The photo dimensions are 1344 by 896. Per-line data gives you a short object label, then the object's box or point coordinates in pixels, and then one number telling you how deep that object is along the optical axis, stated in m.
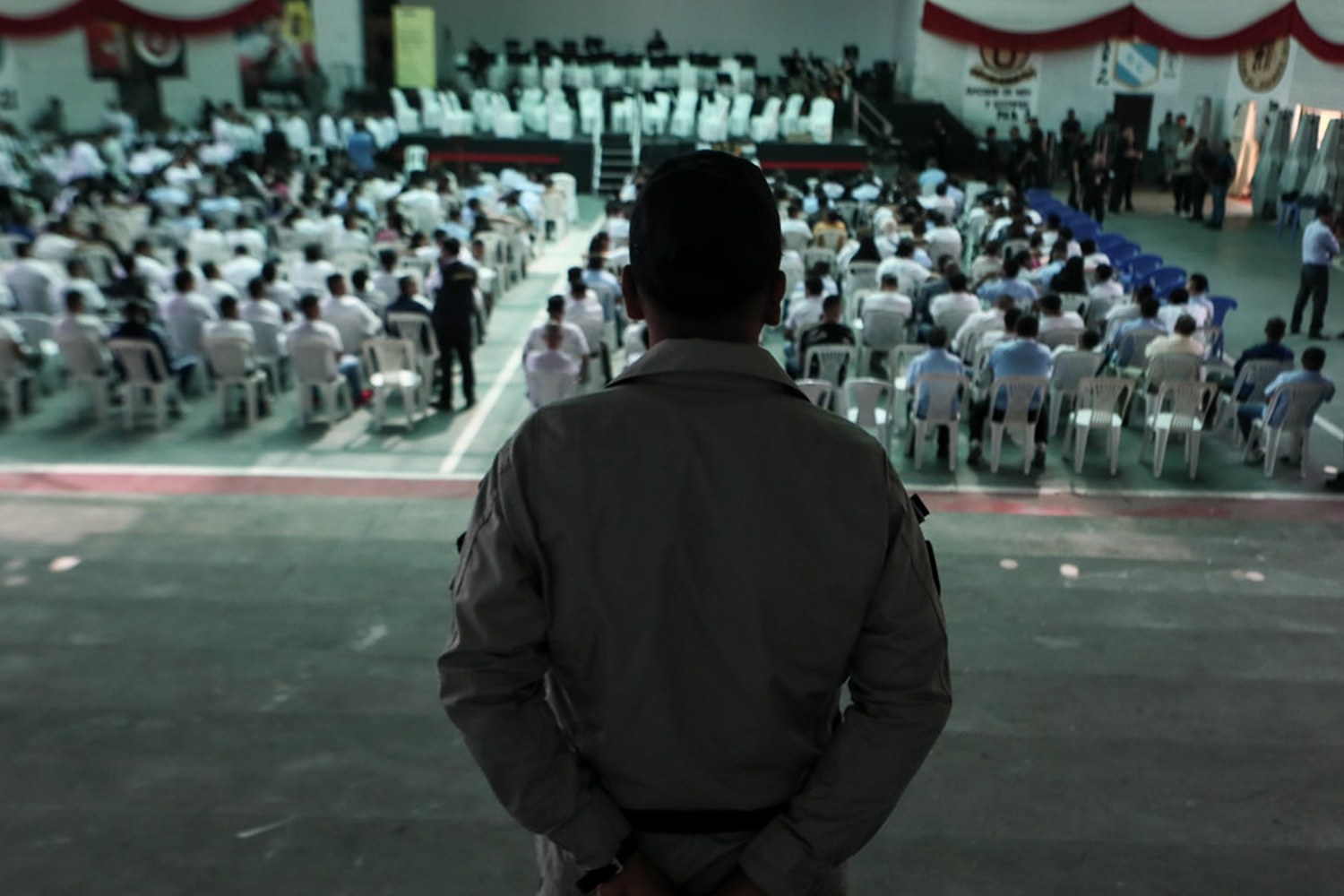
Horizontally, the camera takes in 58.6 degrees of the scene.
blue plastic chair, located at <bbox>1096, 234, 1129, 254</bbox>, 12.97
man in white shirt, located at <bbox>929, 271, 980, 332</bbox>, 9.34
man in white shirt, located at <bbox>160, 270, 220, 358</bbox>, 8.90
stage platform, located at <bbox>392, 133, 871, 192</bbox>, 19.39
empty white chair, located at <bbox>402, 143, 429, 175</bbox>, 18.75
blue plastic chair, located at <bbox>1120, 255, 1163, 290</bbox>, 11.99
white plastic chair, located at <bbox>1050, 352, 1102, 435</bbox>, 8.08
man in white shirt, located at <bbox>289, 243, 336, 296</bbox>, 10.24
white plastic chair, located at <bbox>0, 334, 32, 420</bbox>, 8.34
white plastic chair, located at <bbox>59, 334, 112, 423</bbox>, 8.30
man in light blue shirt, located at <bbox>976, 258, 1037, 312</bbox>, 9.72
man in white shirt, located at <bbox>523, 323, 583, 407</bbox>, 7.95
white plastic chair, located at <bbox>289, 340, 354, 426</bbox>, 8.30
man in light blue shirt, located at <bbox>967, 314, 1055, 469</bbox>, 7.67
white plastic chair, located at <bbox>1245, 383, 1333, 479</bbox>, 7.46
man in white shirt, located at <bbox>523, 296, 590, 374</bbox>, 8.05
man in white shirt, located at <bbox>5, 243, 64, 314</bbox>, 9.52
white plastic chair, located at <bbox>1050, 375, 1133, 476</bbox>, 7.76
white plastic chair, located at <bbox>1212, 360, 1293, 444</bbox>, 8.21
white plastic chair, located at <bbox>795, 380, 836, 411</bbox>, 7.21
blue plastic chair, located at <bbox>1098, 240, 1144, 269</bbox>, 12.55
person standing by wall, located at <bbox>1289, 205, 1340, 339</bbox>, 10.84
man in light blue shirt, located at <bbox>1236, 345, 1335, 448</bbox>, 7.26
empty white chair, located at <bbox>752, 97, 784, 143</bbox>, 19.48
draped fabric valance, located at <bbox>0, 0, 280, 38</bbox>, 19.36
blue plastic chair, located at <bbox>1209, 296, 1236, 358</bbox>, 10.12
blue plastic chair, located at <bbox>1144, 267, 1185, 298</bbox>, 10.99
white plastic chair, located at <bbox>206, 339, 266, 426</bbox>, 8.30
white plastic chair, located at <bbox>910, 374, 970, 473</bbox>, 7.64
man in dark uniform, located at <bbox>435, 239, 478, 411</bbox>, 8.95
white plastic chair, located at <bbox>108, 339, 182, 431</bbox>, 8.21
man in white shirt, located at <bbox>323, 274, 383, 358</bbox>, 8.87
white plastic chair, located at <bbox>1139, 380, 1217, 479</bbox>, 7.70
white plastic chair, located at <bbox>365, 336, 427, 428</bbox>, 8.38
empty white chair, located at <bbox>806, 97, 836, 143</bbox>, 19.36
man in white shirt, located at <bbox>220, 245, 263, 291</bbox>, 10.27
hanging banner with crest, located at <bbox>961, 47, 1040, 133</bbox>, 22.12
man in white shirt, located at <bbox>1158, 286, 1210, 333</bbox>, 9.05
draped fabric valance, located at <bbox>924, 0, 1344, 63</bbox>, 18.69
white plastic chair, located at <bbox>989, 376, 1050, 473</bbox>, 7.62
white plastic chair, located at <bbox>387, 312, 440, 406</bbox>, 8.94
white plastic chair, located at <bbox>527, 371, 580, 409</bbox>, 7.96
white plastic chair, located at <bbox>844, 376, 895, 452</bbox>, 7.51
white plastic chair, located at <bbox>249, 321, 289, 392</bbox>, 8.95
